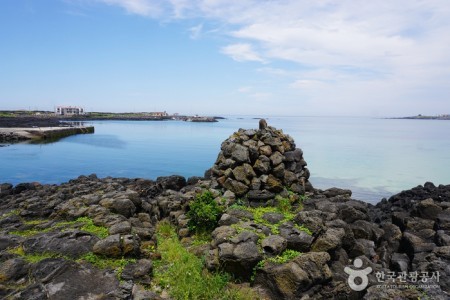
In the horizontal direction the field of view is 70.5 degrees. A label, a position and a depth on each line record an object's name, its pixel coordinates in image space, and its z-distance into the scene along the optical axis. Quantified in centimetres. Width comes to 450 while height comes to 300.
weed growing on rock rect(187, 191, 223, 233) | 1441
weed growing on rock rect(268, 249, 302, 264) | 1073
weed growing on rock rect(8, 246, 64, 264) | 1045
